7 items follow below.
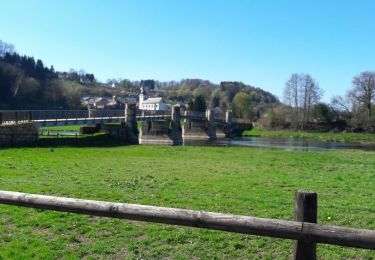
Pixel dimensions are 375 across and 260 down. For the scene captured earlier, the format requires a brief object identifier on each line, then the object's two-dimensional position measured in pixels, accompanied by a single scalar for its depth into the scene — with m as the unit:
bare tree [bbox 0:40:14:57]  129.91
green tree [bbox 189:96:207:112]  140.38
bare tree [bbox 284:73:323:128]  106.94
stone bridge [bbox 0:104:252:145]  36.69
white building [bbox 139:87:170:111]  165.66
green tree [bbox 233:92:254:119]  129.75
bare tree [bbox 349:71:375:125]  96.19
